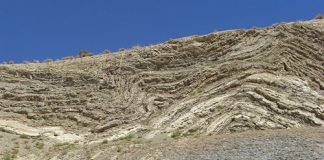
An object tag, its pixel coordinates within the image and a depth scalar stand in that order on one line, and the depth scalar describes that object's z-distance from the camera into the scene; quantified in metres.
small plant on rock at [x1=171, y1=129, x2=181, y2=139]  28.31
